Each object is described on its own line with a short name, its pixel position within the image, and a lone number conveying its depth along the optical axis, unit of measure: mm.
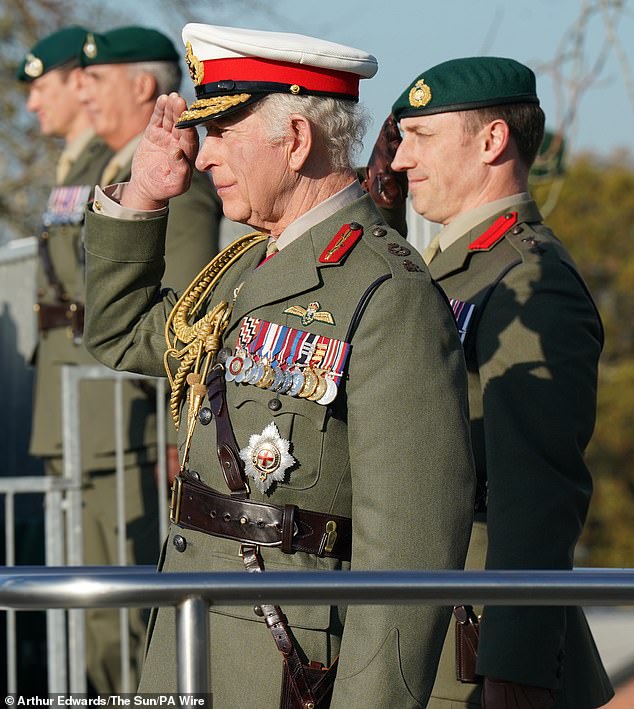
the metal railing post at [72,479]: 10406
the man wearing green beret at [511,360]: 6312
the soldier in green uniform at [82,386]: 11000
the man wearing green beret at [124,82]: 11359
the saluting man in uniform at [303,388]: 5062
